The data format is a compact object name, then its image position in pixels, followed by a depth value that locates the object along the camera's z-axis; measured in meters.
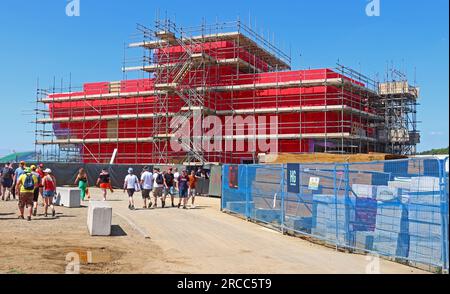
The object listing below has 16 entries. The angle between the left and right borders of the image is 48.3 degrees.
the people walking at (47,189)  16.41
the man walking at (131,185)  20.12
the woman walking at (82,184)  23.30
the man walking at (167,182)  21.03
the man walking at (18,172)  17.97
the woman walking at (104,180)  21.91
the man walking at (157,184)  20.86
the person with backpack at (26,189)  15.21
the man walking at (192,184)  21.74
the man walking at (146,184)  20.45
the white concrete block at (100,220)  12.80
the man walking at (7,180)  22.28
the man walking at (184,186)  20.83
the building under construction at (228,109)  36.12
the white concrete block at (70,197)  20.25
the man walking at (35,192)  16.64
